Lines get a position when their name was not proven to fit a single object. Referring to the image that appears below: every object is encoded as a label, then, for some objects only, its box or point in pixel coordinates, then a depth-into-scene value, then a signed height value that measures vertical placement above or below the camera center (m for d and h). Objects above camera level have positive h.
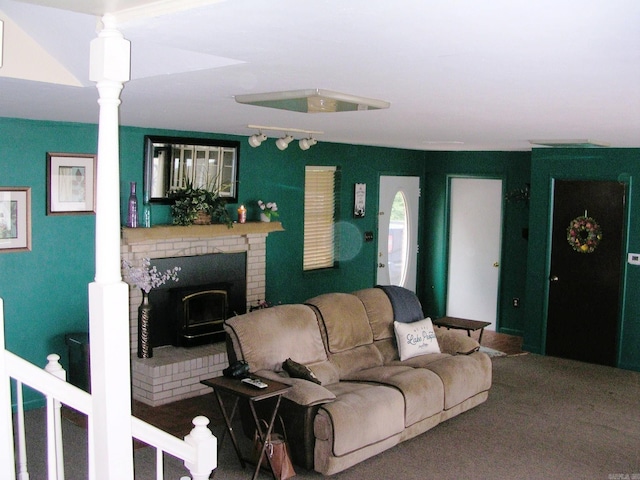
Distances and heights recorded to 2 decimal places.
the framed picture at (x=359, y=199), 8.29 -0.06
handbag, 4.35 -1.62
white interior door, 8.77 -0.64
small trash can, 5.40 -1.31
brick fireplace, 5.79 -1.39
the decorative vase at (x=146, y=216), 6.04 -0.23
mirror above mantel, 6.12 +0.22
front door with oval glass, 8.81 -0.45
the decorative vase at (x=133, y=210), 5.88 -0.18
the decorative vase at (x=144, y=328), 5.87 -1.15
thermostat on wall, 7.05 -0.57
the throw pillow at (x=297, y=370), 4.86 -1.22
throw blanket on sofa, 6.23 -0.97
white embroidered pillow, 5.97 -1.22
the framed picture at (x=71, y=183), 5.50 +0.03
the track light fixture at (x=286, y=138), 5.99 +0.50
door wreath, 7.27 -0.35
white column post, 1.94 -0.31
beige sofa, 4.54 -1.35
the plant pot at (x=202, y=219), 6.34 -0.26
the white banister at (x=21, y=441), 2.85 -1.06
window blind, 7.80 -0.27
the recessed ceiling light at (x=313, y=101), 3.02 +0.41
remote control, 4.36 -1.18
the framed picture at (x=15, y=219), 5.25 -0.25
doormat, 7.58 -1.67
